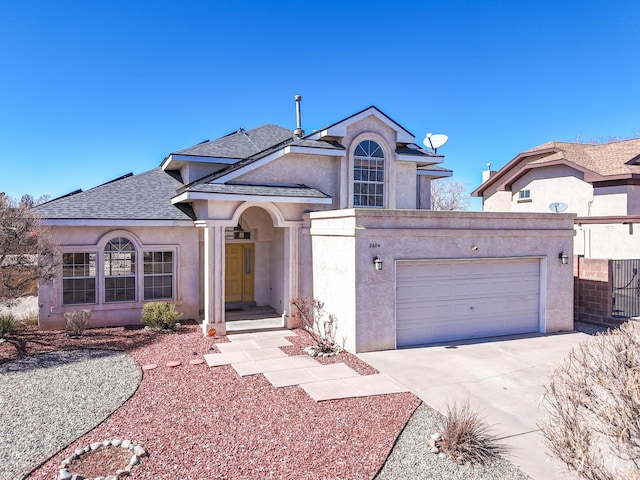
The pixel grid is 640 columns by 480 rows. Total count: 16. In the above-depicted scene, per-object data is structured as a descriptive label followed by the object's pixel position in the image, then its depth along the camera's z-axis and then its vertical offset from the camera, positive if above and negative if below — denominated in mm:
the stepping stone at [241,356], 10820 -3154
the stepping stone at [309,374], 9359 -3169
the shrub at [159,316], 13945 -2603
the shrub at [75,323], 13004 -2636
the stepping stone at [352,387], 8547 -3168
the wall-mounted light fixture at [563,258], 13797 -698
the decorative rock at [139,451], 6133 -3115
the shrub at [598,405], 3846 -1667
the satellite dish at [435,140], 18625 +4285
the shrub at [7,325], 12731 -2628
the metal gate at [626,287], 15312 -1868
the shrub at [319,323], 12000 -2689
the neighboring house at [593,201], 15242 +2106
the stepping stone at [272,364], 10125 -3166
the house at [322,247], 11930 -305
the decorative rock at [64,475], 5555 -3133
